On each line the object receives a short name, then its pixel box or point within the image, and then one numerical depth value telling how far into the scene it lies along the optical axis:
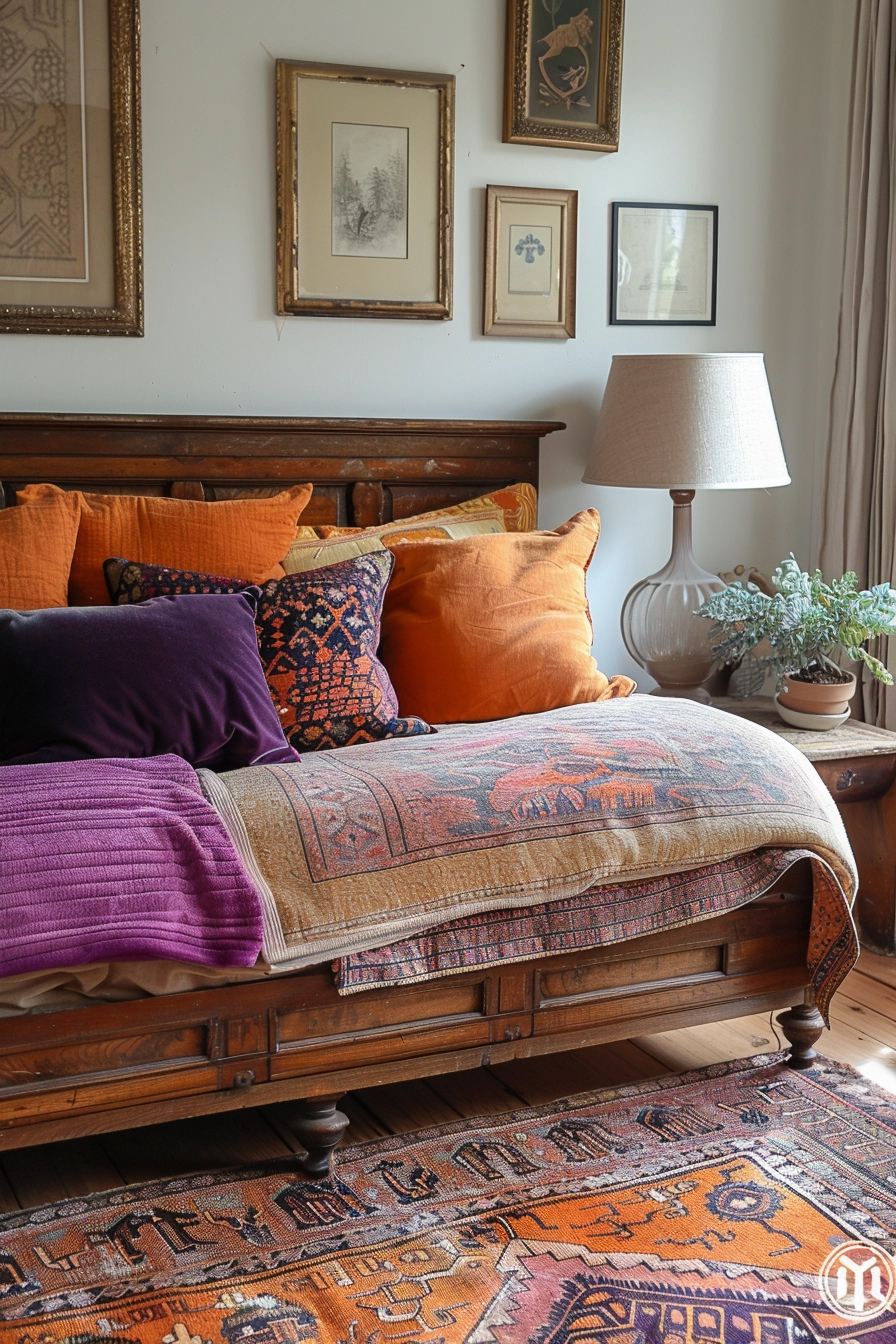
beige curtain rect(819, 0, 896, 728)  3.07
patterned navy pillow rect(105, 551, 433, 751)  2.34
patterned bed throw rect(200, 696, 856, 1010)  1.82
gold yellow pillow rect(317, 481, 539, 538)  2.95
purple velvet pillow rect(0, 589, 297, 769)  2.05
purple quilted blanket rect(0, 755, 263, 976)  1.63
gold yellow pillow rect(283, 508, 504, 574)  2.66
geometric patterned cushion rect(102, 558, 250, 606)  2.39
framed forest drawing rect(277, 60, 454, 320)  2.78
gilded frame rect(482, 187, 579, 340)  2.99
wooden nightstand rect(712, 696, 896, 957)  2.66
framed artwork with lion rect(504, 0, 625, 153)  2.92
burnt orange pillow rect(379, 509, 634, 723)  2.51
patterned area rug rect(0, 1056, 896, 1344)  1.60
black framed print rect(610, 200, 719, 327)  3.12
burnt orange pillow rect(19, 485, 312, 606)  2.50
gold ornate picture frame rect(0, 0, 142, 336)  2.57
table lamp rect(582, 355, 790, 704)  2.82
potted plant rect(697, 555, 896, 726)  2.66
